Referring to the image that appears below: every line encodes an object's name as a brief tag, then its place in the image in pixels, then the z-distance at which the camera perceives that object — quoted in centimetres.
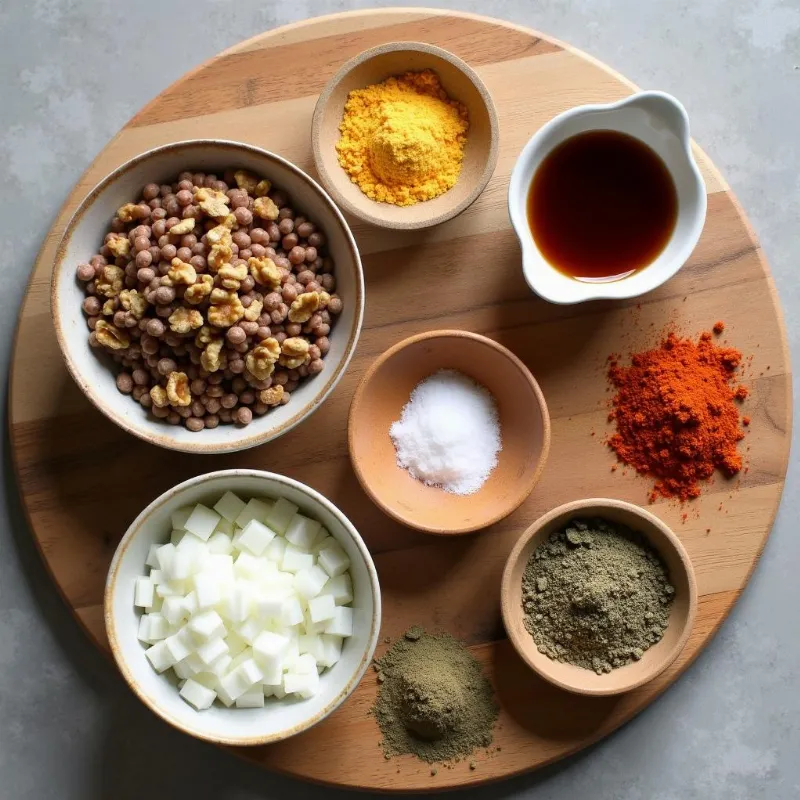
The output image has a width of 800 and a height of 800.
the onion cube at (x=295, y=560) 51
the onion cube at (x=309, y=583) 50
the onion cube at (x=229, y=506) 51
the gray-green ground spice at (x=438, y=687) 52
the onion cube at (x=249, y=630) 50
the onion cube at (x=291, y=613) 50
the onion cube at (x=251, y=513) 51
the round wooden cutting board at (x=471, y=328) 53
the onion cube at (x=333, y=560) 51
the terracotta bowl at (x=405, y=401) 51
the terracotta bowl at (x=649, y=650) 51
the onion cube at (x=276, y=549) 51
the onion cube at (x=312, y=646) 51
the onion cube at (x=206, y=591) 49
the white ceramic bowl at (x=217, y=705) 49
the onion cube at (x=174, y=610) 50
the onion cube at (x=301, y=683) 50
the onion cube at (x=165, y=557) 50
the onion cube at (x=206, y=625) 49
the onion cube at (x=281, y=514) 51
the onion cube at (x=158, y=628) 50
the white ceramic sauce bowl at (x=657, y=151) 51
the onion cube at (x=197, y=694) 50
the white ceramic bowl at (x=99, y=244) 49
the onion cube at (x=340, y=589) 51
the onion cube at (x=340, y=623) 51
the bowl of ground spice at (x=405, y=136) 52
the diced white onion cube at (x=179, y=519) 51
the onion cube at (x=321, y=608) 50
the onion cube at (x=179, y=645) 49
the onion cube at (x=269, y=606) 49
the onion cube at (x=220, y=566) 50
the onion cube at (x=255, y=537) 50
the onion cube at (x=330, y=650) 51
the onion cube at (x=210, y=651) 49
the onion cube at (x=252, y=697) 50
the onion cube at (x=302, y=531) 51
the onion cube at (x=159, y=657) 50
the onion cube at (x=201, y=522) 51
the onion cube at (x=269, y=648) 49
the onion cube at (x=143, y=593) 50
